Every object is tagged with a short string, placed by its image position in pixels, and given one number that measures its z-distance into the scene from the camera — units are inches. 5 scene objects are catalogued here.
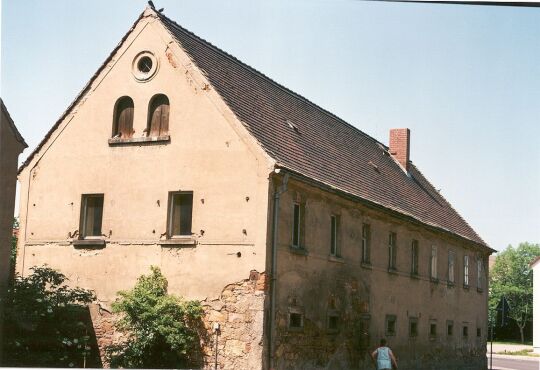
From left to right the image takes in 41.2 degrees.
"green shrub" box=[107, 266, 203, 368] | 687.7
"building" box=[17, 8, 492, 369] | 698.8
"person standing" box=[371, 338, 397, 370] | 725.9
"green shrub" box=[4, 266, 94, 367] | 690.9
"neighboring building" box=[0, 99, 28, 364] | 709.3
